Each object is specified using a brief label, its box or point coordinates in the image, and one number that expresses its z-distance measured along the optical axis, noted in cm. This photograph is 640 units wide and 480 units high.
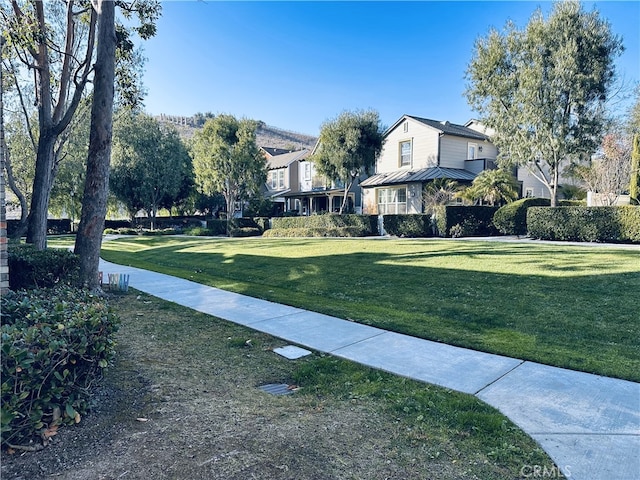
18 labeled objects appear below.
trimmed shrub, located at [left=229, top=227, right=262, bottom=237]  2770
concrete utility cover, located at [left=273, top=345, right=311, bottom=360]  466
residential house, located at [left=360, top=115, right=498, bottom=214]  2552
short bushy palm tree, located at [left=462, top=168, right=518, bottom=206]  2130
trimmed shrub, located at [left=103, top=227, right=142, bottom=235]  3338
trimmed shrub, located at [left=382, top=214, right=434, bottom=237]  1938
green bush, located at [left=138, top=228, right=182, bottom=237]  3159
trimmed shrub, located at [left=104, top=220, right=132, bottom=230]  3850
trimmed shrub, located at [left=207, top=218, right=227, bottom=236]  2947
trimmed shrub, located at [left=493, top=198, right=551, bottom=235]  1753
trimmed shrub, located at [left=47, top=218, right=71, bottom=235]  3644
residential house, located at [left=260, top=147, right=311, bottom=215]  3938
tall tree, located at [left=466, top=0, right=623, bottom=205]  1645
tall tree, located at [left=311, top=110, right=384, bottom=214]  2577
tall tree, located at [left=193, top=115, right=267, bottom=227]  2909
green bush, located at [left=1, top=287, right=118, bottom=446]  250
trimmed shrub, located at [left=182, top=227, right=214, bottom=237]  2988
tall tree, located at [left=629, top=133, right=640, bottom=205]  1827
